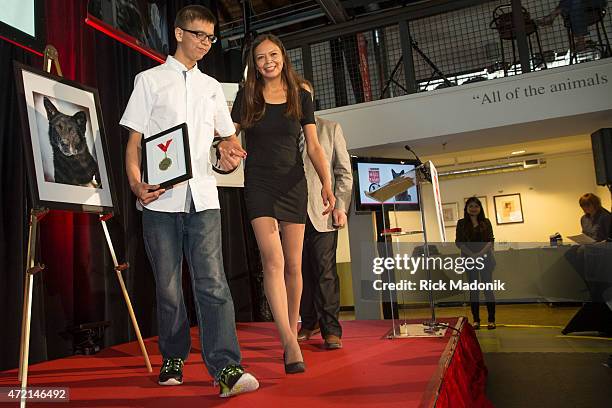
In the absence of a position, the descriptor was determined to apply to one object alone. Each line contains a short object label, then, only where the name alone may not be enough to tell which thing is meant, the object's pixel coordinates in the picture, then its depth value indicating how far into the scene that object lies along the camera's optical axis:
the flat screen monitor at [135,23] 3.27
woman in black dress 1.87
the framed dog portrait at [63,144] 1.84
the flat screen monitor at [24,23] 2.18
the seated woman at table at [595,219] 5.05
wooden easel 1.61
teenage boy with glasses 1.65
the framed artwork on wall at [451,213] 9.77
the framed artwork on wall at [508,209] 9.41
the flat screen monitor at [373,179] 5.99
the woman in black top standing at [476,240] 5.23
